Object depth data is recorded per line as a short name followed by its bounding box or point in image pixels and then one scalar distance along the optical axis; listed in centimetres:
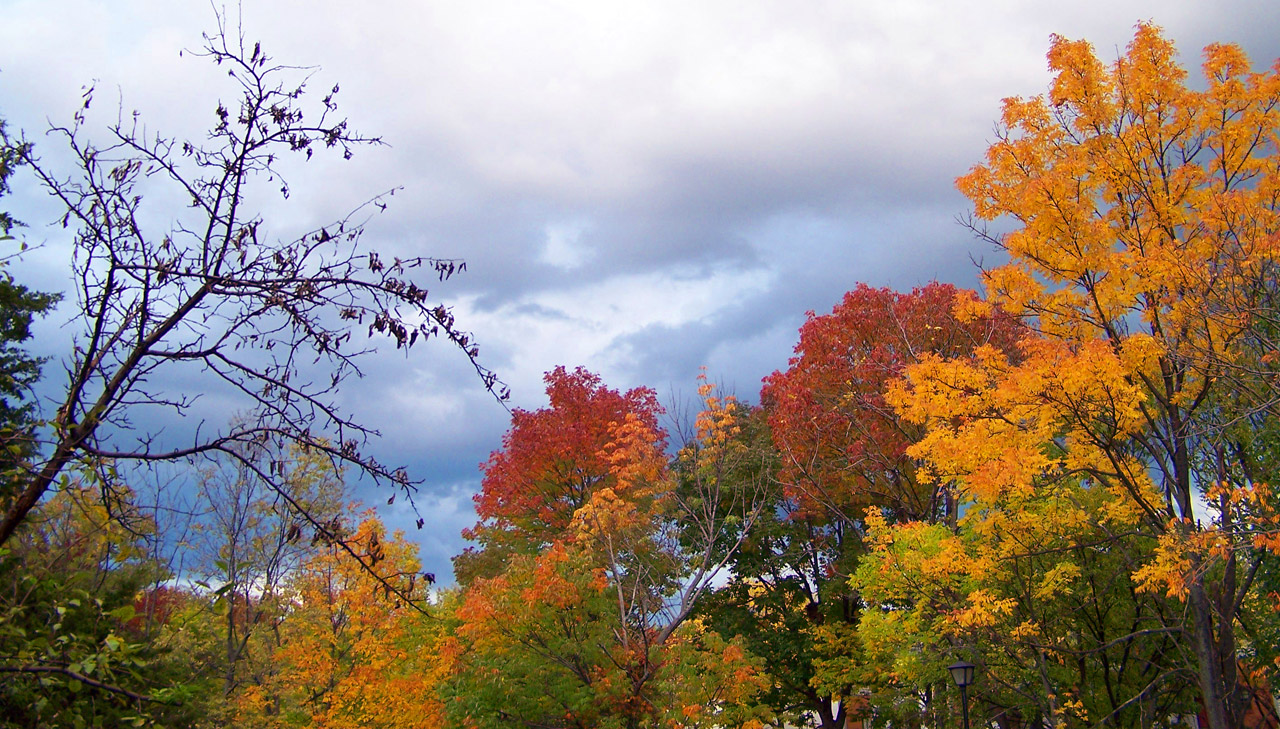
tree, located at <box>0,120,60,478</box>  428
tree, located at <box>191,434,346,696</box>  2542
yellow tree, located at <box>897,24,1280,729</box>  1415
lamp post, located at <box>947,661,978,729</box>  1708
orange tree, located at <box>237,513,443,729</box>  2048
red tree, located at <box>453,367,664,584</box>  3003
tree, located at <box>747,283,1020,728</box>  2652
